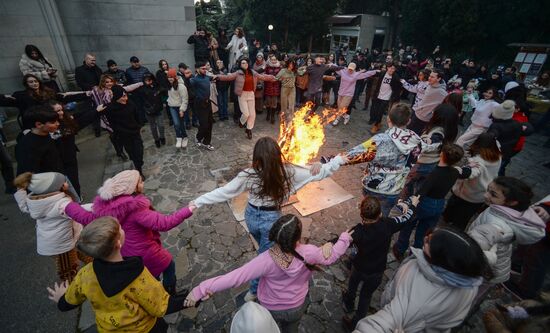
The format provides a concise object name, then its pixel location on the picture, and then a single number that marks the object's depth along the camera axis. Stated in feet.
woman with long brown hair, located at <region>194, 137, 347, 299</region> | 10.10
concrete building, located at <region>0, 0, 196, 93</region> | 26.84
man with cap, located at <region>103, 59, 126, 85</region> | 31.17
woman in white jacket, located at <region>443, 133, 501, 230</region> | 14.64
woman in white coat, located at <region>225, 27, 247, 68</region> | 43.46
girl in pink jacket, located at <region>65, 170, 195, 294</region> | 9.32
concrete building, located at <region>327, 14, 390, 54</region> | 92.58
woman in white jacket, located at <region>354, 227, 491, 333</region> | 6.60
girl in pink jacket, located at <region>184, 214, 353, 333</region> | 7.79
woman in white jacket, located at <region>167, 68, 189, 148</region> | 26.08
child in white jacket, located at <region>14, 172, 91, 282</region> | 10.35
